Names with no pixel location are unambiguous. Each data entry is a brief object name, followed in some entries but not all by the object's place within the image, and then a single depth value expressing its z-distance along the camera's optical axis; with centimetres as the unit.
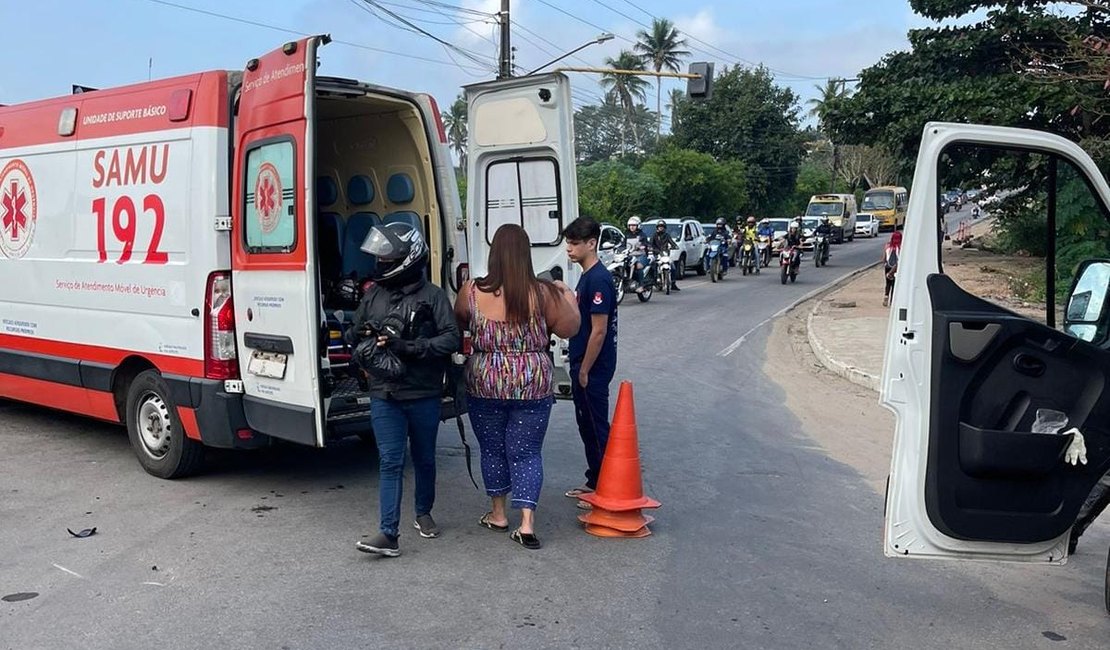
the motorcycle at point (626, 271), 1970
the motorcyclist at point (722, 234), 2728
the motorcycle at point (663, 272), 2148
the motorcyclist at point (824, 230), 3281
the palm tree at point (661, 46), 7275
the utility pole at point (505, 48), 2325
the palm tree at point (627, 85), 6931
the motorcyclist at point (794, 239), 2591
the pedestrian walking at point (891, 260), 1886
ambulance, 558
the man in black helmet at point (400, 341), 505
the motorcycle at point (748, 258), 2958
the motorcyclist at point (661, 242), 2214
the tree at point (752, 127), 4897
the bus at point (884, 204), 5212
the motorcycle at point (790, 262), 2572
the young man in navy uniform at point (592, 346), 581
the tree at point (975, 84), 1956
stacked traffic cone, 556
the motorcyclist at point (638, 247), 2009
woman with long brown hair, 521
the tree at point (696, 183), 4284
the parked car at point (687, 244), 2638
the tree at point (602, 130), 9062
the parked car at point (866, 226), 5178
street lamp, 2306
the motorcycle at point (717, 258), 2658
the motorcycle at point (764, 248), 3015
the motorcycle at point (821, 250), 3275
